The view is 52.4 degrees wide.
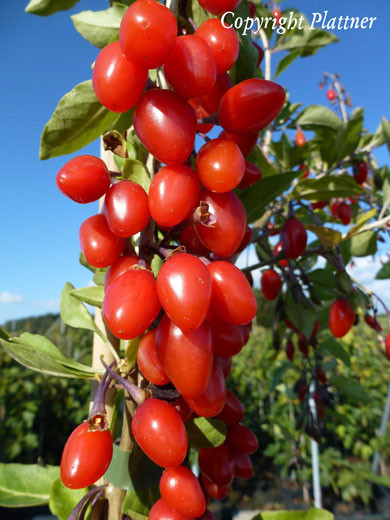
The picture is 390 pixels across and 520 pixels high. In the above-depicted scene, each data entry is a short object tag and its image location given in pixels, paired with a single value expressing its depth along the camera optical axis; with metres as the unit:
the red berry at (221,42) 0.11
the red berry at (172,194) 0.10
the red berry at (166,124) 0.10
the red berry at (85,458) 0.09
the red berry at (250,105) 0.10
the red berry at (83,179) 0.10
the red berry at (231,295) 0.10
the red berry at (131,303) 0.09
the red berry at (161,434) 0.09
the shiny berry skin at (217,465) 0.13
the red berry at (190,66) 0.10
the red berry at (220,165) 0.10
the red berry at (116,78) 0.10
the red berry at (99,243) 0.11
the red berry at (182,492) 0.10
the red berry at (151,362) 0.10
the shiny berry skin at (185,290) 0.08
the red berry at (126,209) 0.10
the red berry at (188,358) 0.09
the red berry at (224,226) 0.10
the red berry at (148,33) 0.09
